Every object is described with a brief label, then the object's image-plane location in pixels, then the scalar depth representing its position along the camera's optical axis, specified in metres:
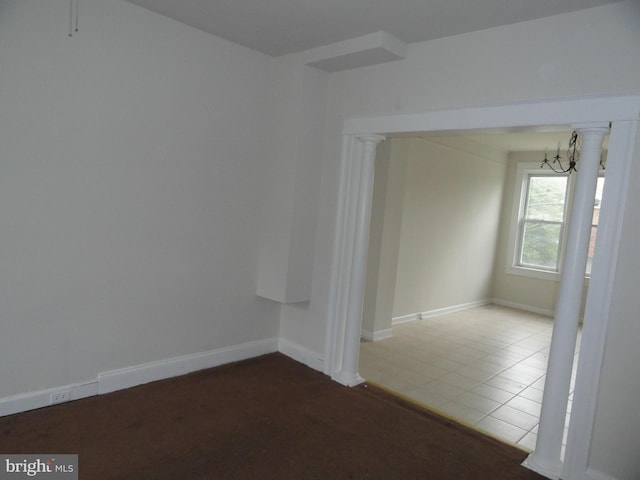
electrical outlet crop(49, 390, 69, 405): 2.79
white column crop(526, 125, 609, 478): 2.38
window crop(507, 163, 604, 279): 6.73
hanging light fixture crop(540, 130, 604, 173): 6.46
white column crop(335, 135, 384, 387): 3.47
